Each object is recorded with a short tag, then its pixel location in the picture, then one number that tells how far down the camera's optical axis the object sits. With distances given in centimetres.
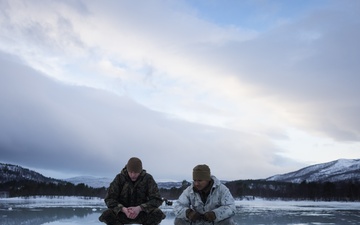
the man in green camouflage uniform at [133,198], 490
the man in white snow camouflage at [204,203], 451
